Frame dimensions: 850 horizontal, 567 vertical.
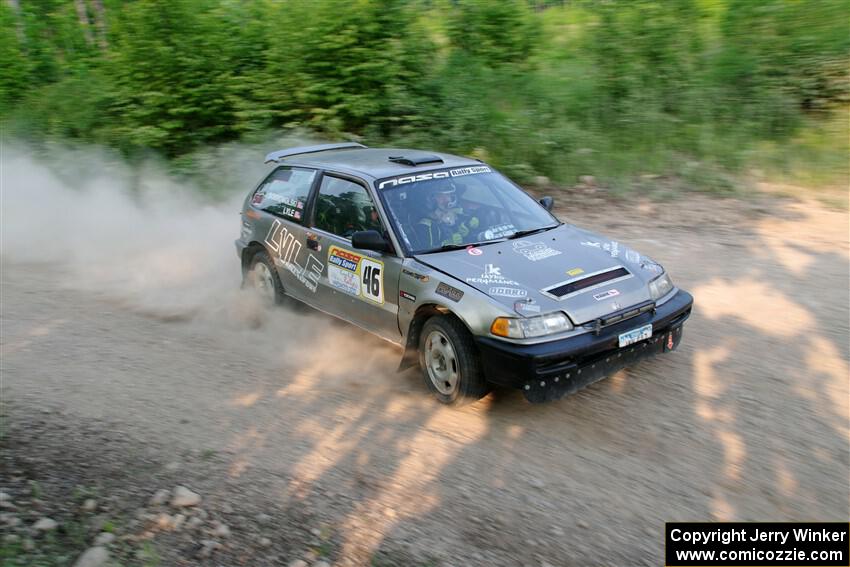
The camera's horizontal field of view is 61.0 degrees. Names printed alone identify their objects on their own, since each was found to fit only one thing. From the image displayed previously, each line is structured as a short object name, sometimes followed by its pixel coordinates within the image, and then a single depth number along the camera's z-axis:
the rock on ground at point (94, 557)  3.70
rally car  4.64
